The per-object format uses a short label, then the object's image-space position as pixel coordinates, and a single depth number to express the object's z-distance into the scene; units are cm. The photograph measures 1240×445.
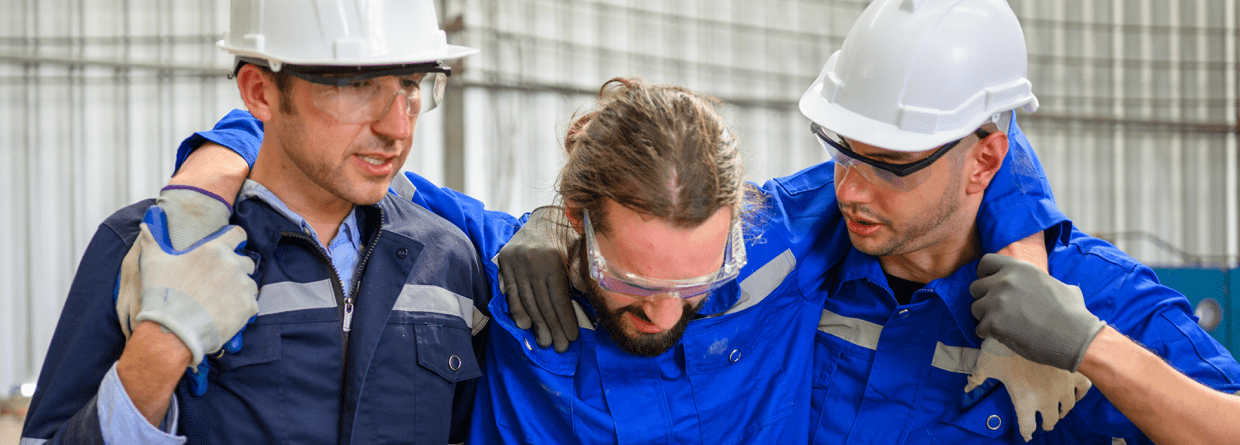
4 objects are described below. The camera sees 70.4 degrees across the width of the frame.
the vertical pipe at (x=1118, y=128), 1054
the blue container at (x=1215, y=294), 691
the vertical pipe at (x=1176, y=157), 1063
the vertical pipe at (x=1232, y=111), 1057
